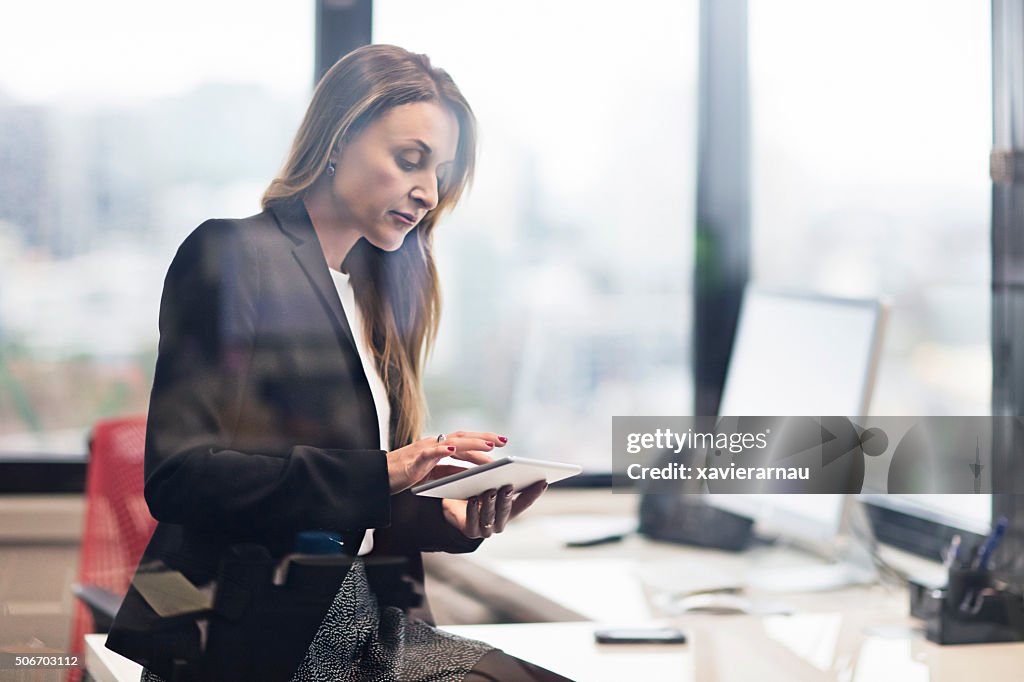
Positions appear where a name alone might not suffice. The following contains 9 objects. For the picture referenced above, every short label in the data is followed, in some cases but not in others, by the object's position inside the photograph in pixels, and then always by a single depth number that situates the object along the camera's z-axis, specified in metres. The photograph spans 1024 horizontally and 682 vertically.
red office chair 2.81
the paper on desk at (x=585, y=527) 2.97
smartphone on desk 2.98
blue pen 3.18
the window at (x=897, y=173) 3.24
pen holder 3.10
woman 2.72
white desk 2.90
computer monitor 3.18
